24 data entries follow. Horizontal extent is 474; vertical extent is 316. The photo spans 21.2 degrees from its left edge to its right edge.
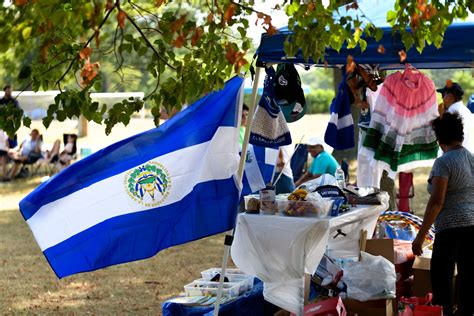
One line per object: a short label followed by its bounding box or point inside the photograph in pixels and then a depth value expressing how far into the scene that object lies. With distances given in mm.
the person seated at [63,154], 28040
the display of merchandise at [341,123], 10449
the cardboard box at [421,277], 9380
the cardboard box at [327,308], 8228
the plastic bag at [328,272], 8804
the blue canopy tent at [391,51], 8058
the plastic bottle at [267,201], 8222
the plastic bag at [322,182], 9492
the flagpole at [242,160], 8200
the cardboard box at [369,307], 8551
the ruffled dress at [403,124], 10032
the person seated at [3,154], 27733
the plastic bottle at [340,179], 9682
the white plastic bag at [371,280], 8590
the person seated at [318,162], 15665
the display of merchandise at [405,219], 10370
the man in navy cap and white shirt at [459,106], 11058
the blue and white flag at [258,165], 10581
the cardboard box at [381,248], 9204
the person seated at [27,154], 28040
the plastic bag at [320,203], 8052
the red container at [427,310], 8447
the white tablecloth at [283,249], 7838
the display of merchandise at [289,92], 9380
